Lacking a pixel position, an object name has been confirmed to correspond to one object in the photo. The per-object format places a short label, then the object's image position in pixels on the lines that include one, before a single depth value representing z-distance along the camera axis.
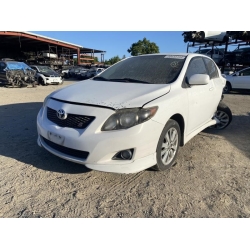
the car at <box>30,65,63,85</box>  15.10
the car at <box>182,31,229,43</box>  16.34
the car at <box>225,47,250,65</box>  15.71
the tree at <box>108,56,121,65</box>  63.02
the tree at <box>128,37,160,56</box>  42.93
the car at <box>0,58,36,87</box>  12.45
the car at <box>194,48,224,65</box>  17.95
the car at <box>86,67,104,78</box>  22.38
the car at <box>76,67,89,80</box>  23.40
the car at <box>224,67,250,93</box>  10.62
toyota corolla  2.20
